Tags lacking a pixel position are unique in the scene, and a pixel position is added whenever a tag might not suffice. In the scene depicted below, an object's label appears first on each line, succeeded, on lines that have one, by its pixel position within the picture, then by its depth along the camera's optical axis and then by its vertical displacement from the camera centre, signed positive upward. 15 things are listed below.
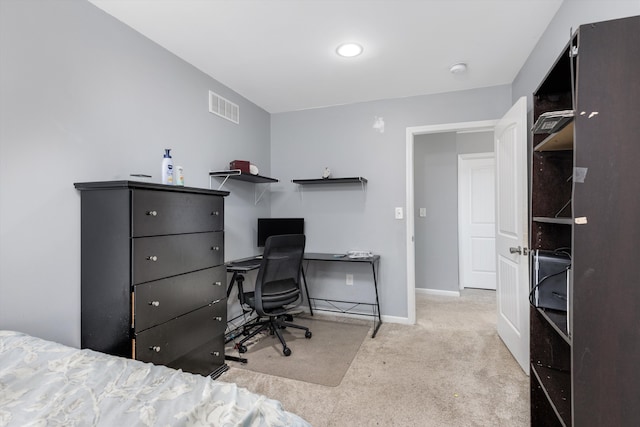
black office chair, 2.55 -0.60
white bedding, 0.79 -0.53
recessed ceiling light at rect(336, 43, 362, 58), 2.28 +1.26
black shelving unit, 0.89 -0.04
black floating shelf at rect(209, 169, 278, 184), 2.74 +0.37
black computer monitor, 3.43 -0.14
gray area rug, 2.28 -1.18
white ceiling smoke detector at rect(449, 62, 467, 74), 2.58 +1.25
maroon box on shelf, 2.86 +0.46
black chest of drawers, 1.60 -0.32
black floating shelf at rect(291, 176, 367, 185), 3.27 +0.37
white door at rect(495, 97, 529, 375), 2.26 -0.15
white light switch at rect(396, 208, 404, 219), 3.30 +0.00
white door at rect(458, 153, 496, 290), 4.55 -0.12
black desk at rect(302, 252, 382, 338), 3.06 -0.79
